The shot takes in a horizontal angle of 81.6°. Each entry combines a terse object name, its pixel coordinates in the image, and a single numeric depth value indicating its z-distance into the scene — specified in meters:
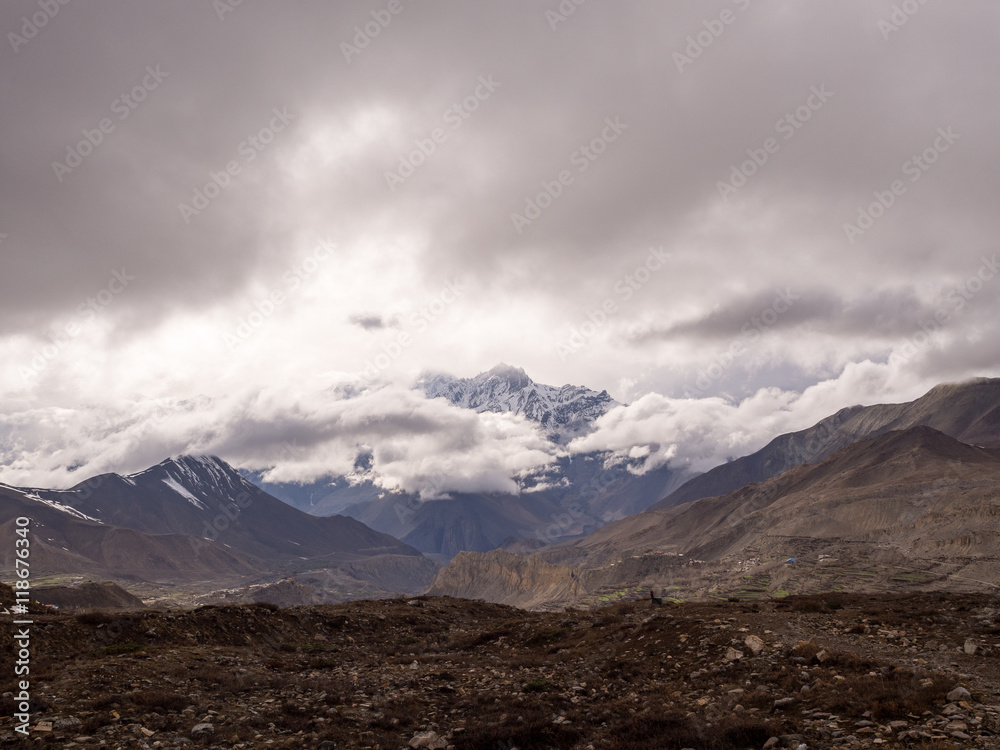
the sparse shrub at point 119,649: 28.34
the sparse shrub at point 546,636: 34.78
